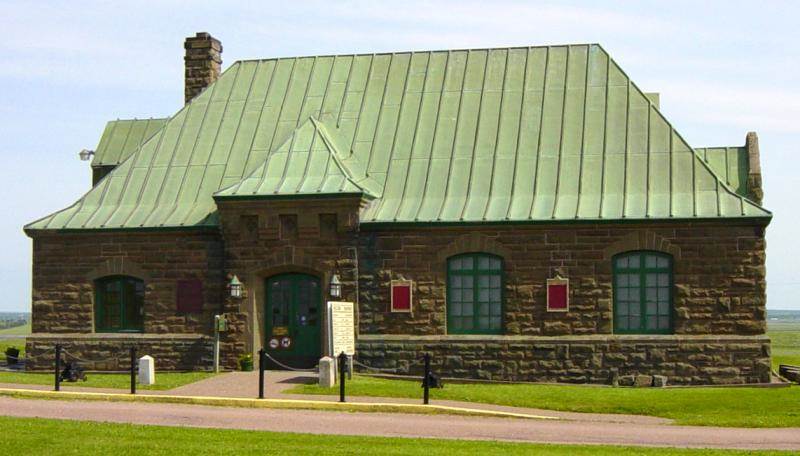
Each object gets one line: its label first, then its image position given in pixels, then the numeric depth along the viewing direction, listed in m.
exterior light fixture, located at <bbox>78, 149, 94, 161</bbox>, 38.62
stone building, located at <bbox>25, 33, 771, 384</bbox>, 28.55
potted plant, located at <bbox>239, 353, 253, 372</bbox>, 29.92
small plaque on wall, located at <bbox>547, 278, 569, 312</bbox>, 28.91
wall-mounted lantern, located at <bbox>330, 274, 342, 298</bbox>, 29.27
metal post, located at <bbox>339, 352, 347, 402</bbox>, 23.58
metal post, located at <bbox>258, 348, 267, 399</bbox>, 24.08
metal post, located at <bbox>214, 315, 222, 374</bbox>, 30.24
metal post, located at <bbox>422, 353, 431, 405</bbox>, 23.38
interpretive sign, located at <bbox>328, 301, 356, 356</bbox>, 27.20
